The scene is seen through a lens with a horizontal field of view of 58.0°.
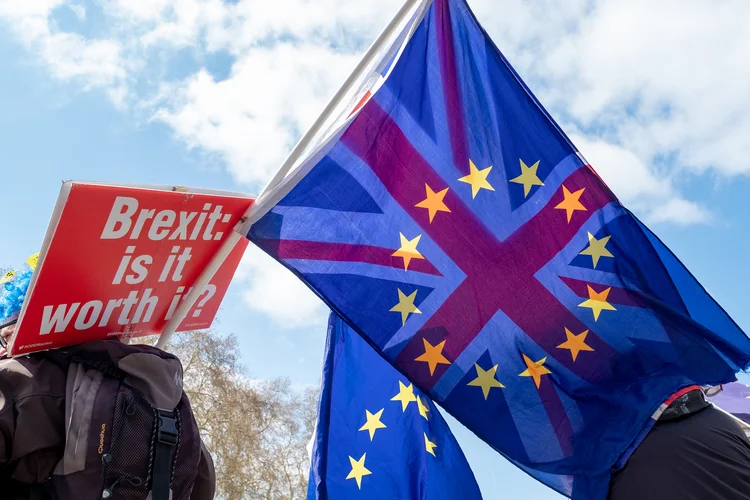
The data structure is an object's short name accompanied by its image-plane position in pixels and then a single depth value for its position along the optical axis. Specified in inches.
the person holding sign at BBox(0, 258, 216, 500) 80.0
